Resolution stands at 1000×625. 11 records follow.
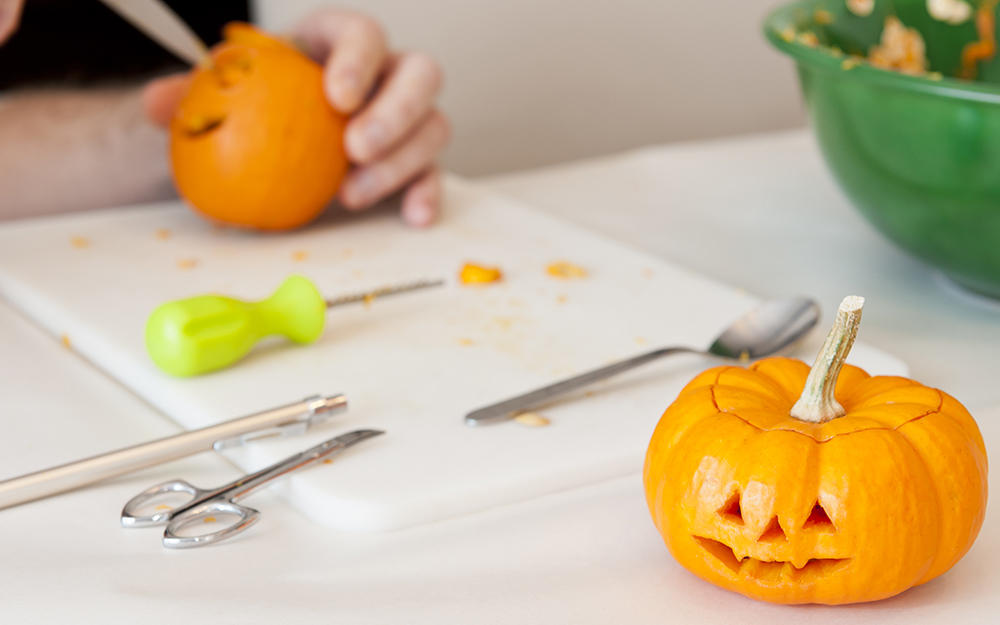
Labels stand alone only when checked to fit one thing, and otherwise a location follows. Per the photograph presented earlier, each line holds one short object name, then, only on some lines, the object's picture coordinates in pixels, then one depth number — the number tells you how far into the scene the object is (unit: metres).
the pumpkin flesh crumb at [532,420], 0.76
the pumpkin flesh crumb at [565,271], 0.93
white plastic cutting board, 0.74
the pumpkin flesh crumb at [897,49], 1.00
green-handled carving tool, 0.80
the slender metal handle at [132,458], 0.72
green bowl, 0.82
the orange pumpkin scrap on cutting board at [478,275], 0.92
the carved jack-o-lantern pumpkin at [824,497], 0.64
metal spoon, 0.82
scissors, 0.69
